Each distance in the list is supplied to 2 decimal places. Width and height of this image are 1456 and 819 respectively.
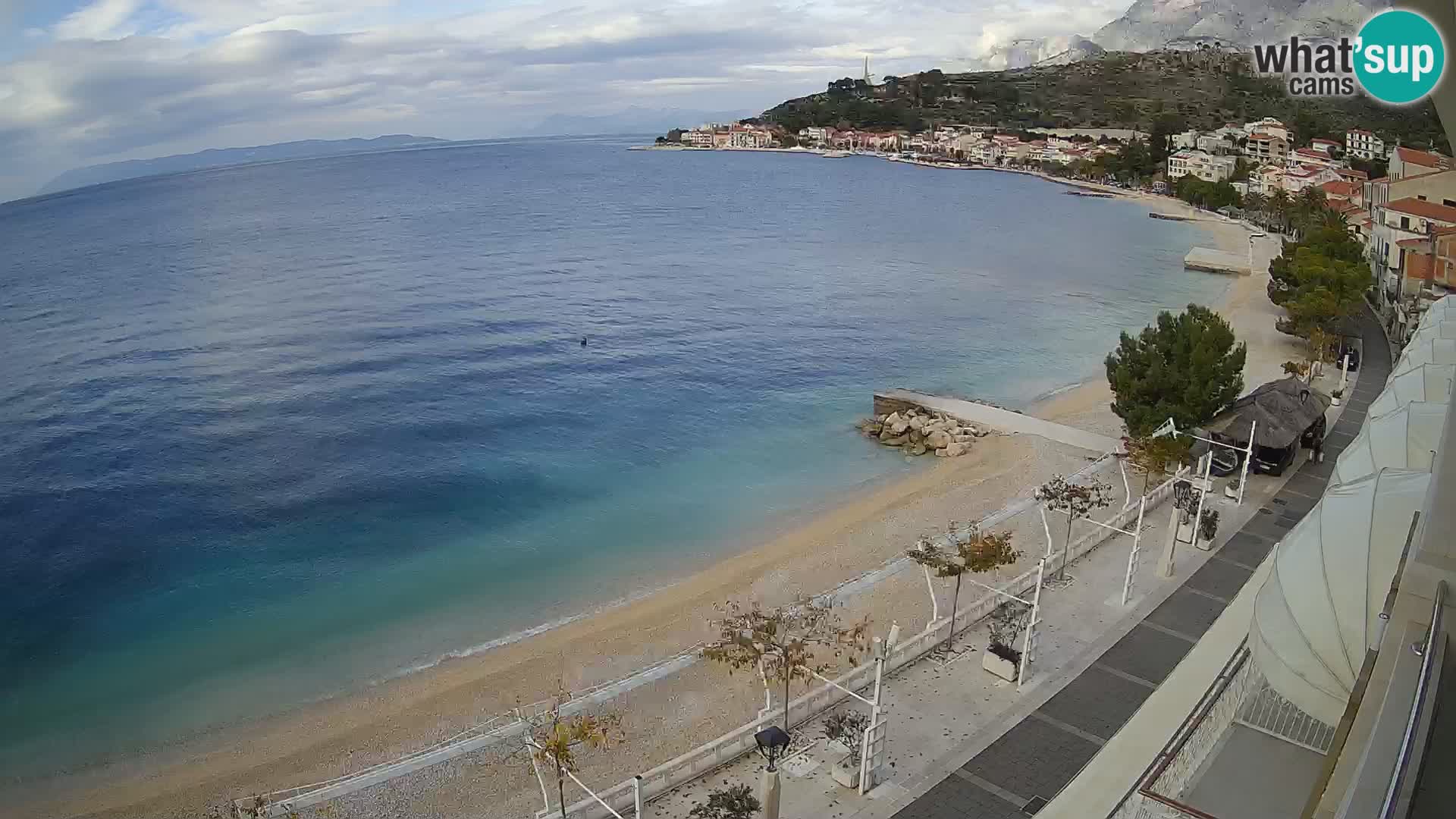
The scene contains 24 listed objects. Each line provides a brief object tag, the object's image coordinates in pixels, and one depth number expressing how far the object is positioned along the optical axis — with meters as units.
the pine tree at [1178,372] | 23.33
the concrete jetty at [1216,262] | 59.75
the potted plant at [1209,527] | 18.78
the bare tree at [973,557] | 15.21
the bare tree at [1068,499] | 18.09
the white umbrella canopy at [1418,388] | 14.31
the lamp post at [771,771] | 10.76
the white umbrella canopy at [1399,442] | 11.32
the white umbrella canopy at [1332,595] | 8.06
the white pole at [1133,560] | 16.34
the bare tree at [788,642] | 12.80
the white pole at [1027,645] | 13.94
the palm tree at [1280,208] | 72.62
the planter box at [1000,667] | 14.34
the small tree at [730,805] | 10.78
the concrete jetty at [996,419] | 28.23
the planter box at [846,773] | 12.03
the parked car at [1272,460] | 22.55
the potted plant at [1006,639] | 14.39
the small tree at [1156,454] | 20.72
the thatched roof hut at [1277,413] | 22.16
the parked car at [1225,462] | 22.73
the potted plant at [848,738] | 12.07
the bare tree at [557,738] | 10.55
